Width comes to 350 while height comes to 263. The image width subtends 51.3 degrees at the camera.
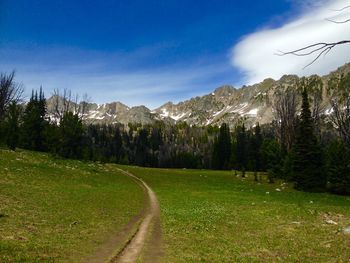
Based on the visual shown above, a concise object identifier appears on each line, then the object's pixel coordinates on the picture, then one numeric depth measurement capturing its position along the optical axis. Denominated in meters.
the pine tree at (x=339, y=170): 60.66
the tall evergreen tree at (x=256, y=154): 117.86
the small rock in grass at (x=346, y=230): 23.40
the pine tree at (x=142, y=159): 185.25
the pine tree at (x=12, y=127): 67.50
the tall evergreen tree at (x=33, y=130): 90.25
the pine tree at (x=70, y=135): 79.19
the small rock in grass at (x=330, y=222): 27.84
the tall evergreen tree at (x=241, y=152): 130.50
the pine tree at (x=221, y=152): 150.60
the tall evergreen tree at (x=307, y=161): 61.35
